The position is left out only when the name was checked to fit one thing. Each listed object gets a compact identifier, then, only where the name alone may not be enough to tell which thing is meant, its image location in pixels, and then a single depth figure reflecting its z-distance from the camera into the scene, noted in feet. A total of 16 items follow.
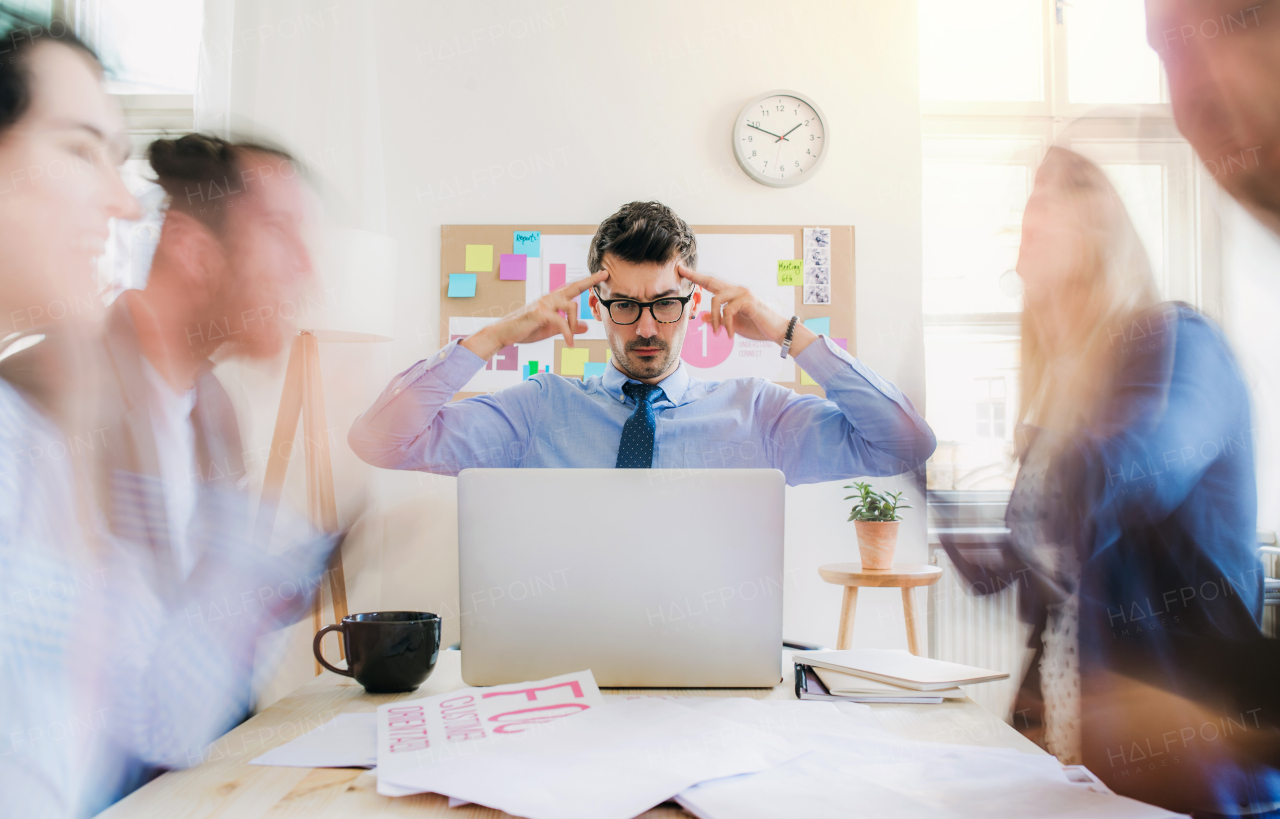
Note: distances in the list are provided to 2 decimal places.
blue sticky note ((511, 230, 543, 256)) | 8.52
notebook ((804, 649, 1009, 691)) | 2.26
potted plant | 7.20
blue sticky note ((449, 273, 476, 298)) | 8.47
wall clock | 8.62
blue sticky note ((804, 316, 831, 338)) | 8.53
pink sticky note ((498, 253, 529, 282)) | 8.47
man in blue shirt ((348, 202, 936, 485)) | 5.05
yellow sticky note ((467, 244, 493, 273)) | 8.51
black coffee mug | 2.49
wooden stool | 6.94
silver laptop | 2.45
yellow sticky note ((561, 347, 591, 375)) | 8.43
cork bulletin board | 8.41
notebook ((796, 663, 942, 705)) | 2.41
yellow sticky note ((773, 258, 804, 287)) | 8.54
